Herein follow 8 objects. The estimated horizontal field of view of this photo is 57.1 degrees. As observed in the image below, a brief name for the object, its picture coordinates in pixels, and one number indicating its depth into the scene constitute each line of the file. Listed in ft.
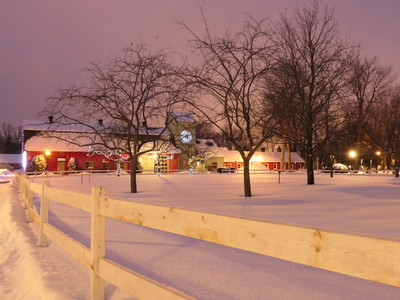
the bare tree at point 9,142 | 337.11
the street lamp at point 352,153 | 140.56
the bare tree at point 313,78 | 69.15
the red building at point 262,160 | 220.84
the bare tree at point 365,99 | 131.42
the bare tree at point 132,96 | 56.08
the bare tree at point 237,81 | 51.06
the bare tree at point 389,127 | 109.09
